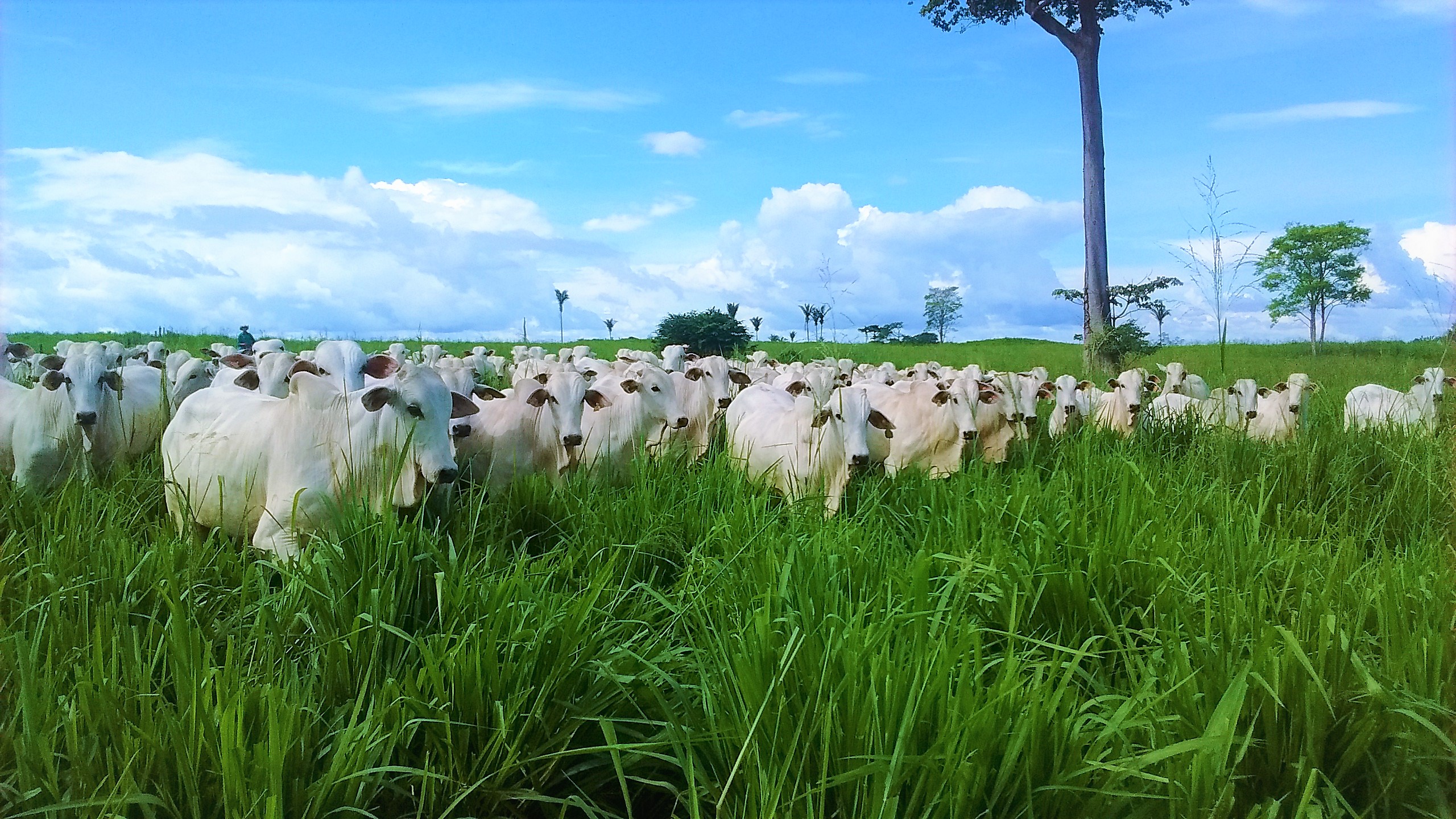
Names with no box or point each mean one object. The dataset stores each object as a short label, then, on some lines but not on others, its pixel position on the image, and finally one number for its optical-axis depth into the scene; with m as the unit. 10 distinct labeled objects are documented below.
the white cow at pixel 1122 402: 10.25
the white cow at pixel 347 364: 5.39
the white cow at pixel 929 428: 7.83
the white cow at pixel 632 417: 7.29
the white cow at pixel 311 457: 4.05
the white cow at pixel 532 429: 6.39
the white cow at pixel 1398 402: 8.66
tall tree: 18.17
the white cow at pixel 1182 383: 11.63
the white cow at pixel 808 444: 5.96
